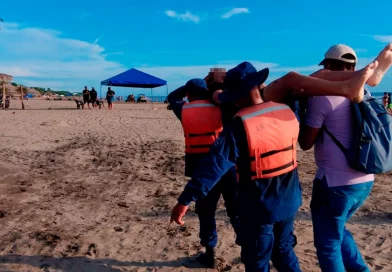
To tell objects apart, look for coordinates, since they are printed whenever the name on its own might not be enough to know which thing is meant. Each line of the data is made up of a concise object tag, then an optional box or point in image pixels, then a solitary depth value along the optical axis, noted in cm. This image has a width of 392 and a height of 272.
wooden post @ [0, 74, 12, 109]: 2528
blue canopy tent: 2494
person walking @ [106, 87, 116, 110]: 2677
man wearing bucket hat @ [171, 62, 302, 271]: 222
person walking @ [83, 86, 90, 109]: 2606
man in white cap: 240
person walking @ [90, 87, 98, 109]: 2630
